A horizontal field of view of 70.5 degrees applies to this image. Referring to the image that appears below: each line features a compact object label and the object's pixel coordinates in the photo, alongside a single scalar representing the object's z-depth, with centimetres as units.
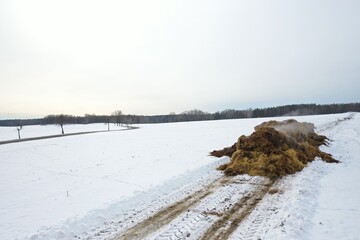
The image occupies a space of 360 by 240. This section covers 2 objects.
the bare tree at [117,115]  9741
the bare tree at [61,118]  6091
